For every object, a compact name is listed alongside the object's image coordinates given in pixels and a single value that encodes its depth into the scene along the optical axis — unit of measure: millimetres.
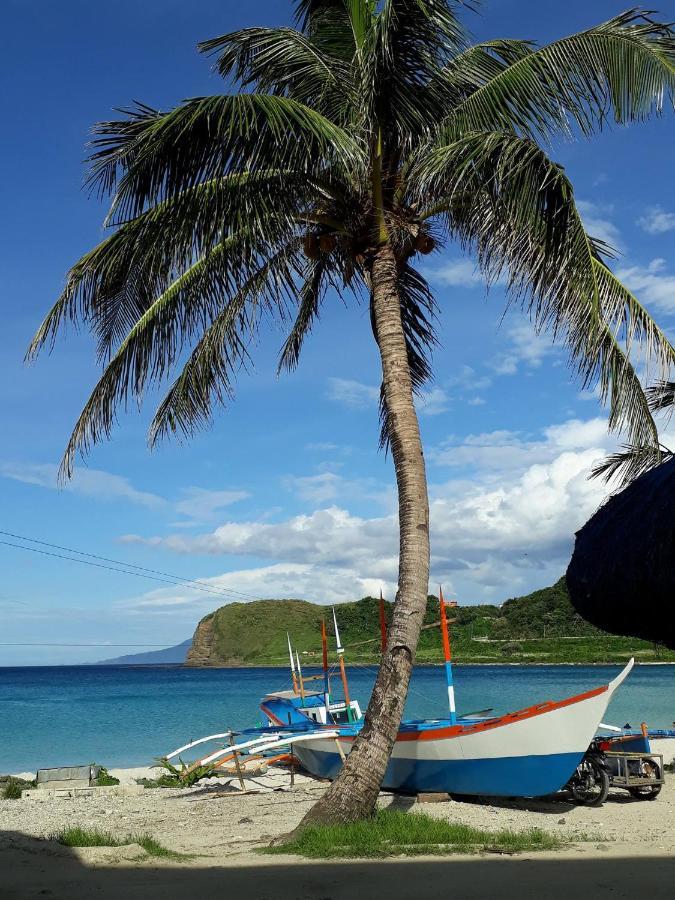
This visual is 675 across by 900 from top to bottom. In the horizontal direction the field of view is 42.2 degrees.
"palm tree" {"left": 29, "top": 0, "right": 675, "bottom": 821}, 8797
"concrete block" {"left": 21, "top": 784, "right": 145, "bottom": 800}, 15422
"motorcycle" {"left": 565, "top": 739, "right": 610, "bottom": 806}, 11805
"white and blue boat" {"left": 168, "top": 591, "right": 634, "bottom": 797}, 10977
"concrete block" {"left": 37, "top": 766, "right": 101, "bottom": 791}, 16688
